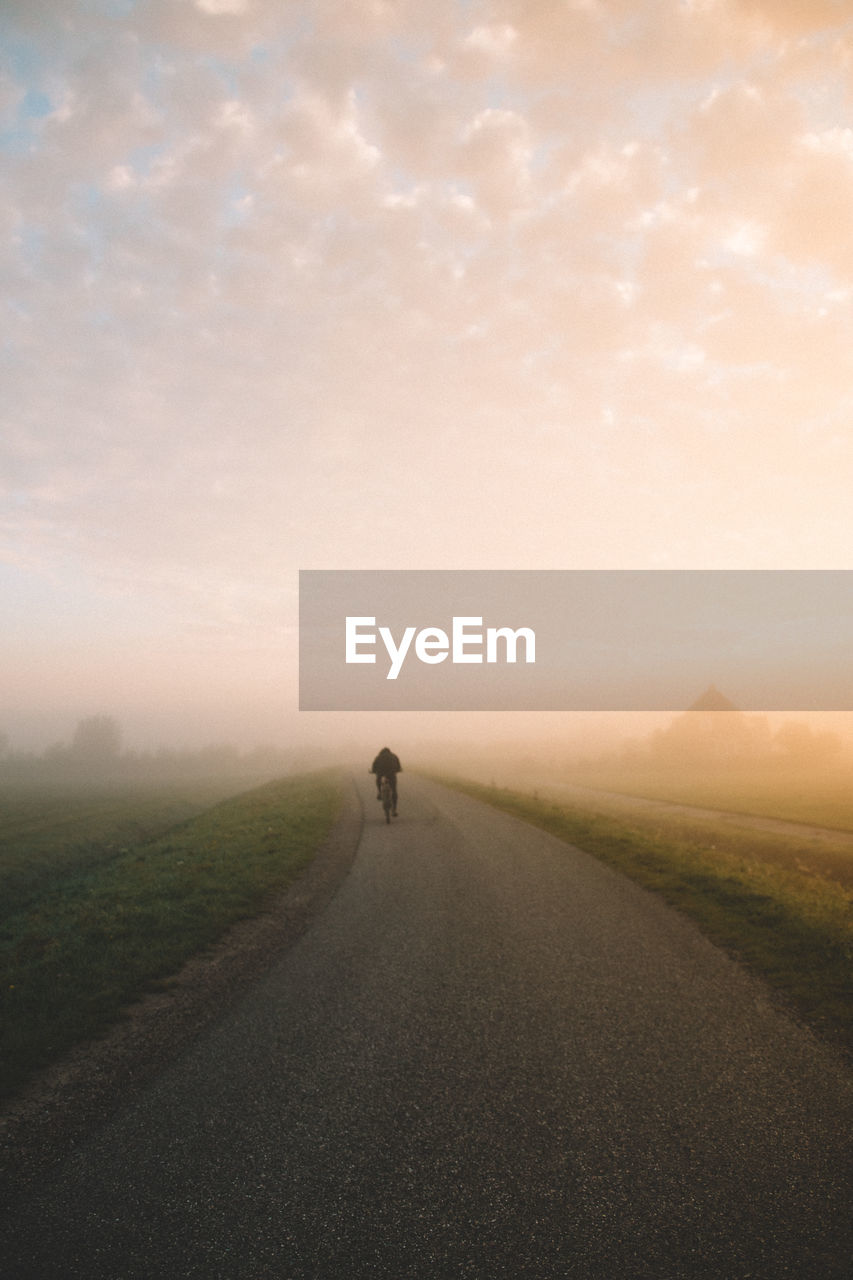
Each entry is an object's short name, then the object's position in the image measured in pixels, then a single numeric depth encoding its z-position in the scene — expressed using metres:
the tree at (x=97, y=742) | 165.38
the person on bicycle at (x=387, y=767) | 24.33
